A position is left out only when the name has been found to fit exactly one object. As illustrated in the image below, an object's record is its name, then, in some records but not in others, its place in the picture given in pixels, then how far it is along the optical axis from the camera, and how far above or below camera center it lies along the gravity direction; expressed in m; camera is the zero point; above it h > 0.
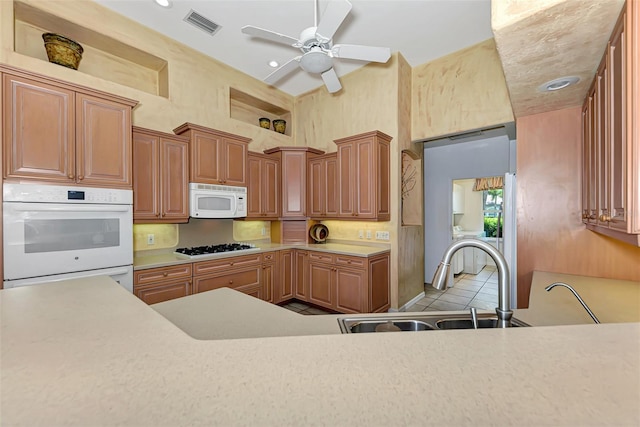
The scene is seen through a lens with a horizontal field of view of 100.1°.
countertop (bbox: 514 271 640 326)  1.33 -0.53
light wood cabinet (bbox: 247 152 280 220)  3.93 +0.39
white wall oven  1.96 -0.16
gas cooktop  3.12 -0.48
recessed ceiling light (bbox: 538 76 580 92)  1.75 +0.87
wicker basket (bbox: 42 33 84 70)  2.58 +1.62
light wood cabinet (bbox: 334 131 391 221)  3.56 +0.49
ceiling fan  2.10 +1.51
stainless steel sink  1.26 -0.53
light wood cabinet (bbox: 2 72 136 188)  2.01 +0.67
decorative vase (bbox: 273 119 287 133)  4.73 +1.55
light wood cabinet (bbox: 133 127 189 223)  2.84 +0.40
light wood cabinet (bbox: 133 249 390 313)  2.82 -0.82
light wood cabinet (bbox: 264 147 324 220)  4.23 +0.50
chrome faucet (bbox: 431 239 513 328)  1.05 -0.25
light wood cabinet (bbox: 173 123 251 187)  3.27 +0.74
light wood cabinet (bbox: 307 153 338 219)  4.01 +0.40
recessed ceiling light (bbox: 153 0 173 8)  2.77 +2.19
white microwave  3.25 +0.15
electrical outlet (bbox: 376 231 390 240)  3.80 -0.33
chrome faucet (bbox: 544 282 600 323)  1.25 -0.50
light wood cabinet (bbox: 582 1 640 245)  1.09 +0.38
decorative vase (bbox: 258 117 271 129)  4.58 +1.55
